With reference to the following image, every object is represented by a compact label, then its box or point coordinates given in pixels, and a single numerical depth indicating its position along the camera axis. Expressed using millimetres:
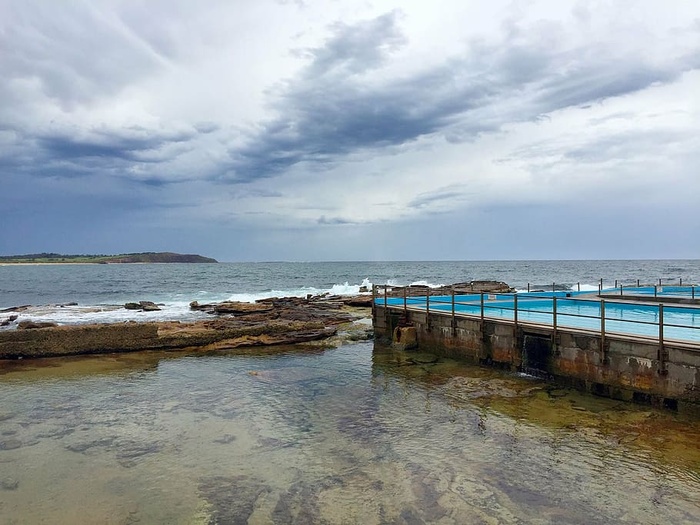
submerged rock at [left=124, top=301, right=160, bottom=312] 36959
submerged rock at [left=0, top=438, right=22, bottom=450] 8898
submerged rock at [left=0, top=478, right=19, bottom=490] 7277
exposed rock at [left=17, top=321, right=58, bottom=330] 21200
